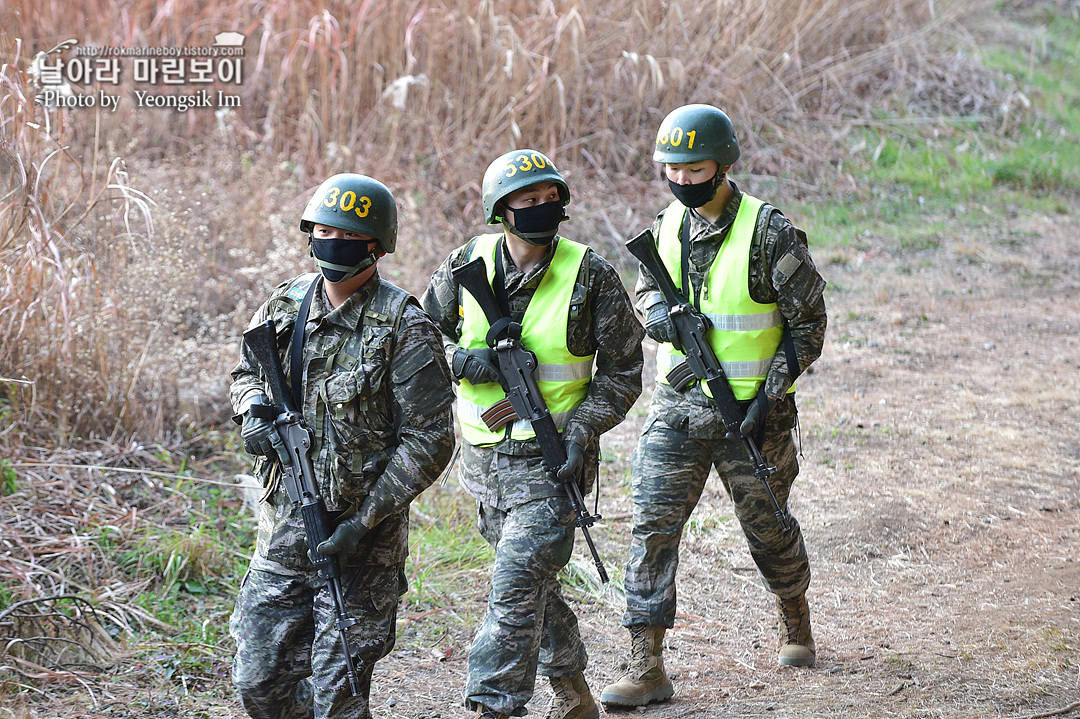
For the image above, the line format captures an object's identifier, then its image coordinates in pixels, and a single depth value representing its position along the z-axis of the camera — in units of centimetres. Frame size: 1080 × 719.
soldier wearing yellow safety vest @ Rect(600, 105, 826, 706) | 774
